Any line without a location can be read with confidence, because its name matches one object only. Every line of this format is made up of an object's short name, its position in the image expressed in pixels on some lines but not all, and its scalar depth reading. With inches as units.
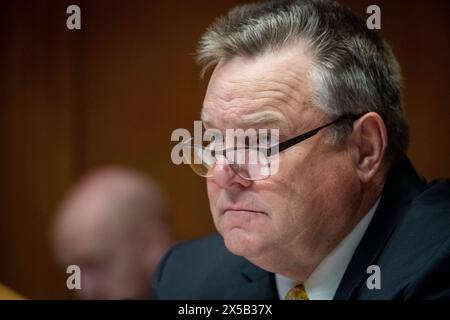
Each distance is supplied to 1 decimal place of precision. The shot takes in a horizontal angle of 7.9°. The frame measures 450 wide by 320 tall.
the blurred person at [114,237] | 125.2
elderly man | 112.6
